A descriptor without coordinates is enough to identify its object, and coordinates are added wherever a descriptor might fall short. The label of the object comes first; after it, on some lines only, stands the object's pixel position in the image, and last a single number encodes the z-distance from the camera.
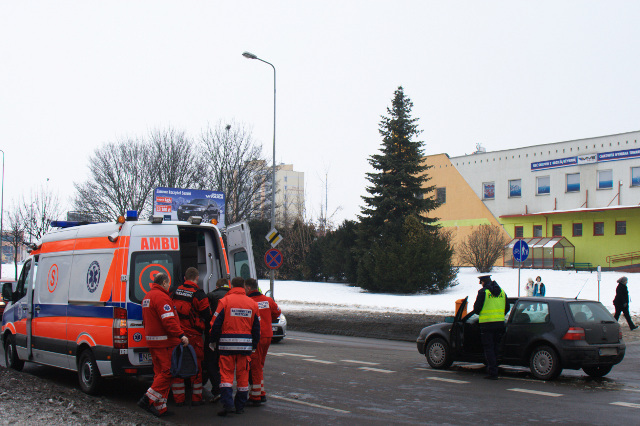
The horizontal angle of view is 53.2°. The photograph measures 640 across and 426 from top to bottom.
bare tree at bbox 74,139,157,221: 48.62
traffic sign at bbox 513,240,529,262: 20.69
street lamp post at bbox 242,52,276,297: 27.16
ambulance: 8.52
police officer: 10.92
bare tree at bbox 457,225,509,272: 42.97
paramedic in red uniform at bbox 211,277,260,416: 7.89
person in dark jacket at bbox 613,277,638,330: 19.31
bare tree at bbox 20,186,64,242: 53.19
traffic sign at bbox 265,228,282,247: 22.75
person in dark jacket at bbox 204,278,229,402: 8.85
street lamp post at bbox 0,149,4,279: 52.61
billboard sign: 30.00
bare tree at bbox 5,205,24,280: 52.08
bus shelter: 47.28
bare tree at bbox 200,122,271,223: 48.16
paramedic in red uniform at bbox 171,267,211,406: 8.50
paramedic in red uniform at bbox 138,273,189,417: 7.94
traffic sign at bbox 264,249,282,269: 22.27
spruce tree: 35.34
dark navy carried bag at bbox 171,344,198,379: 7.98
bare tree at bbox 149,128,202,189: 48.12
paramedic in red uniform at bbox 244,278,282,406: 8.49
